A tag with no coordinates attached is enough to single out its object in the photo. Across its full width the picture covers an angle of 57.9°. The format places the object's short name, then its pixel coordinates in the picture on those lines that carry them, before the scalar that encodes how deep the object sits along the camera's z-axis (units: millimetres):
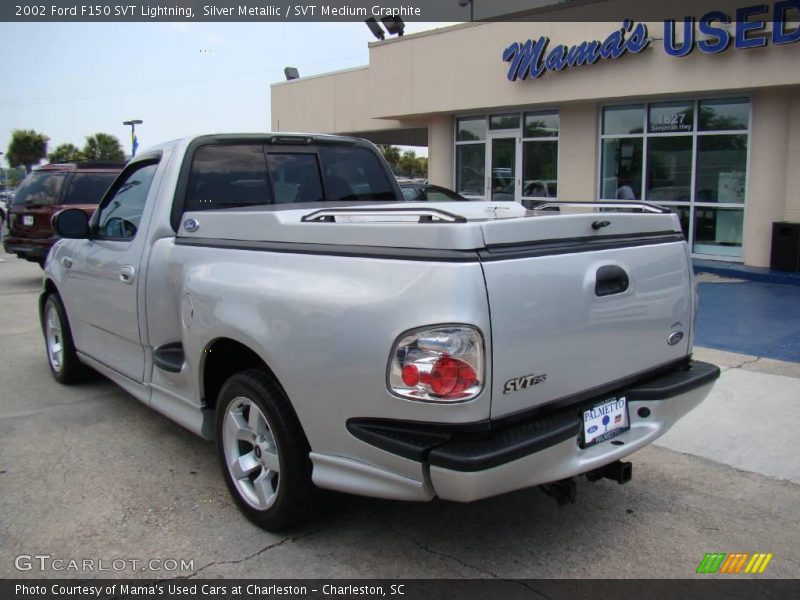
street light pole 31561
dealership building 11719
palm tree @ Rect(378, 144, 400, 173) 63197
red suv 11805
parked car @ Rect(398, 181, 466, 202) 12469
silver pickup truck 2680
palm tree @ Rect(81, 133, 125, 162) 62312
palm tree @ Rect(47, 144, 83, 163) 65688
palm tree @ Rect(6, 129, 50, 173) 67750
